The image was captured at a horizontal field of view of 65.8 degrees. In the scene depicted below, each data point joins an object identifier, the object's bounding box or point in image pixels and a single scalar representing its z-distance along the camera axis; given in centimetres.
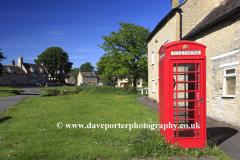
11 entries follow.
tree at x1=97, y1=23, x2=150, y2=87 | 3242
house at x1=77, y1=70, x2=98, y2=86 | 10665
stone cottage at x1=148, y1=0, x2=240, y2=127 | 795
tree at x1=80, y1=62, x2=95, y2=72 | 13175
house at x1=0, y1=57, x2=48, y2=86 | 6516
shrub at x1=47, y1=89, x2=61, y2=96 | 2736
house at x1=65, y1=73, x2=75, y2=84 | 11981
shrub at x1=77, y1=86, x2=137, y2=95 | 2888
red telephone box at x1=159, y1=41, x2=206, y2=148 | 485
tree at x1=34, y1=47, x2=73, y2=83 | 7338
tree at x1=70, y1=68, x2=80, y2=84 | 11061
